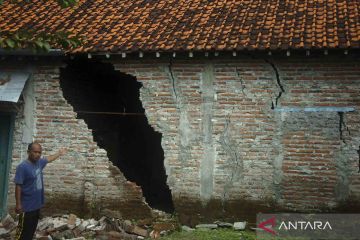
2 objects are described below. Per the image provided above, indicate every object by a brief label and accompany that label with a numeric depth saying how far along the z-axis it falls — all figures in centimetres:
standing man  570
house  717
